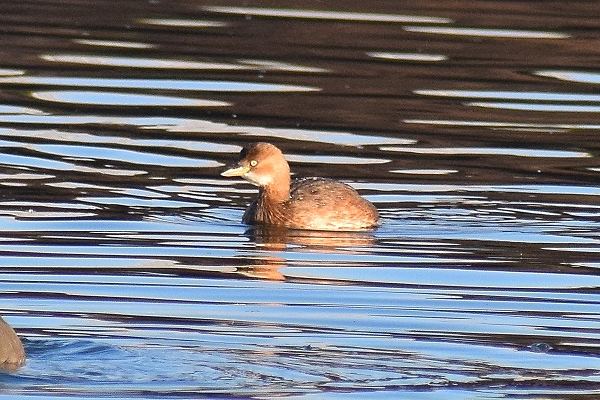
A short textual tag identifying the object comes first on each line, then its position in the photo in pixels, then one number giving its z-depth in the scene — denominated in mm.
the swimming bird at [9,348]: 18000
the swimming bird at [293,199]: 29203
